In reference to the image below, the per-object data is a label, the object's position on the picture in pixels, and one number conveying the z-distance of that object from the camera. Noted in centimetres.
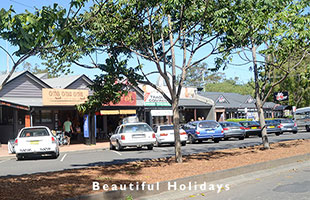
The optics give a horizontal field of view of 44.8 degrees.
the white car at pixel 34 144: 1661
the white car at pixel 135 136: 1991
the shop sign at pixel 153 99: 3281
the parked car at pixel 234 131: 2688
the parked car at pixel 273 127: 2955
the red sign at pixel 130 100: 3015
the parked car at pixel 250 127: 2876
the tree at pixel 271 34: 1141
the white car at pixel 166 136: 2294
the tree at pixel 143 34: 1073
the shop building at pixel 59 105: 2564
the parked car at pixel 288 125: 3050
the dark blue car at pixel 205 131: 2459
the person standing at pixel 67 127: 2652
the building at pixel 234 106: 4422
